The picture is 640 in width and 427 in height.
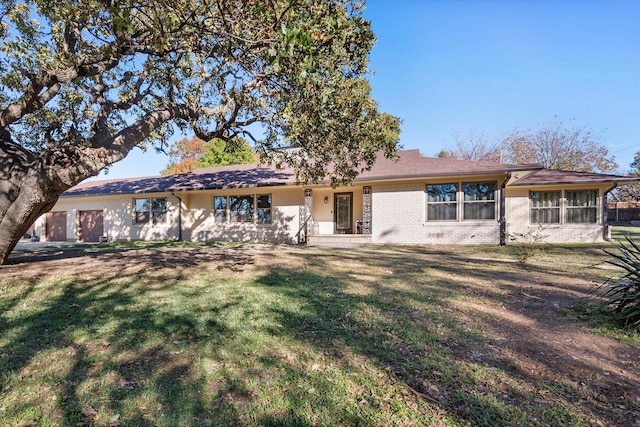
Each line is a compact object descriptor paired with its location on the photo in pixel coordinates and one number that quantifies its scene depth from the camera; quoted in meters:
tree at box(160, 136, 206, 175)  39.94
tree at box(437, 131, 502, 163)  34.88
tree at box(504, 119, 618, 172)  30.36
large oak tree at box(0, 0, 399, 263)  4.79
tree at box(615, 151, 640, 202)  42.16
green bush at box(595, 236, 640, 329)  4.33
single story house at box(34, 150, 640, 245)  14.31
